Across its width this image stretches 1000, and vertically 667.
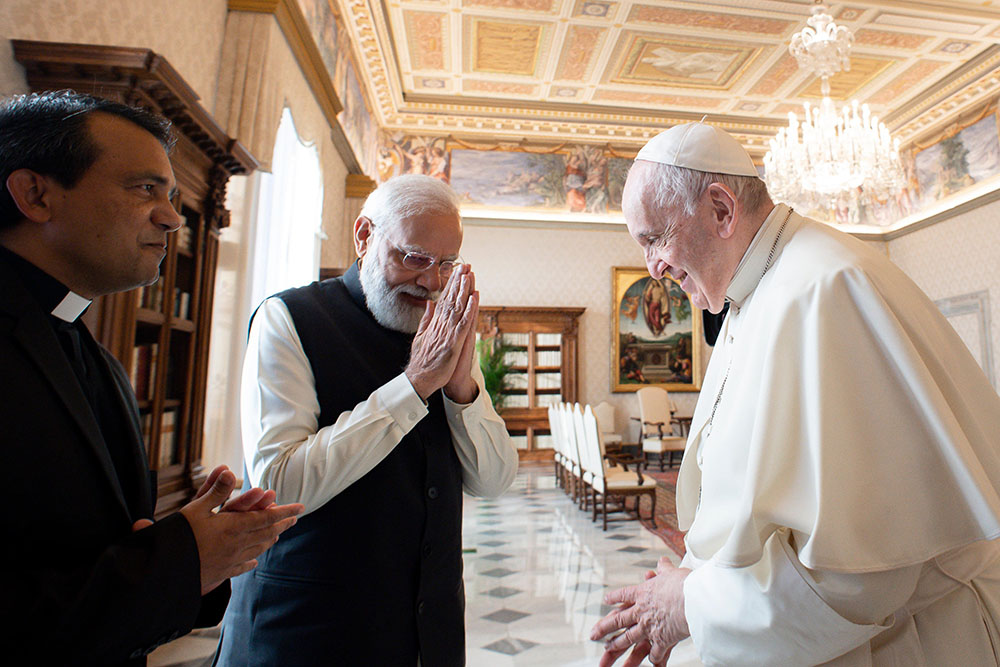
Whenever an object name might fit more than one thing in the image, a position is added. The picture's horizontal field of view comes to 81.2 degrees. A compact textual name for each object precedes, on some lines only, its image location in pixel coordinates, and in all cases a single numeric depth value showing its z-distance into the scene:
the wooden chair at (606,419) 10.48
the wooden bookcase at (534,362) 10.95
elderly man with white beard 1.26
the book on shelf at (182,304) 3.38
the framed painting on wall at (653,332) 11.58
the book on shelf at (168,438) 3.20
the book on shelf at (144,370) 2.96
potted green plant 9.79
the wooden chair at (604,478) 6.12
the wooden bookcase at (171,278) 2.46
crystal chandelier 7.25
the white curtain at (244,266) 4.27
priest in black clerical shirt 0.79
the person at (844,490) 1.02
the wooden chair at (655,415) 10.70
